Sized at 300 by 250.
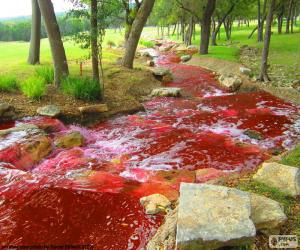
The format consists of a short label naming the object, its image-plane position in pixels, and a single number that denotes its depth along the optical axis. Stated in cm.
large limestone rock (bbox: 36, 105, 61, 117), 1060
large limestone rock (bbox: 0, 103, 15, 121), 1028
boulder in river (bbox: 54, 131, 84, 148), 902
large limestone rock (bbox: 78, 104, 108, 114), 1116
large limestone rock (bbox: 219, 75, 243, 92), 1580
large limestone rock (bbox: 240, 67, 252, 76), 1738
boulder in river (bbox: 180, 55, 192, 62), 2624
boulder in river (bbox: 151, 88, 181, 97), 1503
